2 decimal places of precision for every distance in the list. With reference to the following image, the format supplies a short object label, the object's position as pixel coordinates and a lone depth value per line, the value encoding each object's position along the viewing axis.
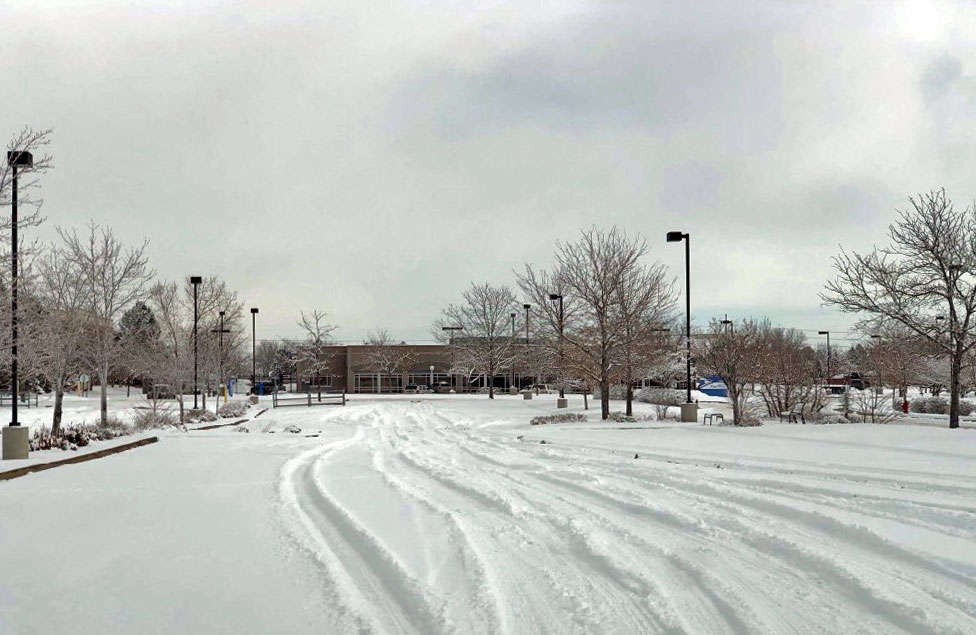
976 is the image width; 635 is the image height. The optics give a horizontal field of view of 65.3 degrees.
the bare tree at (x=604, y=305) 27.02
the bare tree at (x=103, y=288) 22.53
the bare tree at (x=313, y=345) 53.69
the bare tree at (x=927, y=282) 21.70
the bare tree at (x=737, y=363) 23.81
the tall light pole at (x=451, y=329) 59.83
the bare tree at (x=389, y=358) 72.69
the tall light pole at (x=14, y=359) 14.19
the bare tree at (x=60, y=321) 19.78
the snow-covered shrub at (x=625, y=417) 25.61
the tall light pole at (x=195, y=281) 32.03
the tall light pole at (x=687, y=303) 24.88
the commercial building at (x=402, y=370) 75.62
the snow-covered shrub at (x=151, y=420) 23.97
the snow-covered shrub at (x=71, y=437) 16.39
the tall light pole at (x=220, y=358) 41.66
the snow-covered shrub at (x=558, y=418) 25.72
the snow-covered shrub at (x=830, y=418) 24.02
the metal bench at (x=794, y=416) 23.88
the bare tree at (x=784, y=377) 24.88
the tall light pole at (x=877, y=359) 35.25
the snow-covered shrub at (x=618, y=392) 46.25
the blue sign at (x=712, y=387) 56.50
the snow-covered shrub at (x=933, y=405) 34.34
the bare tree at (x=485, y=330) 54.34
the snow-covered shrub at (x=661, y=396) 38.47
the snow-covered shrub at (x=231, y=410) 32.47
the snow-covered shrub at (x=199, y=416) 29.22
